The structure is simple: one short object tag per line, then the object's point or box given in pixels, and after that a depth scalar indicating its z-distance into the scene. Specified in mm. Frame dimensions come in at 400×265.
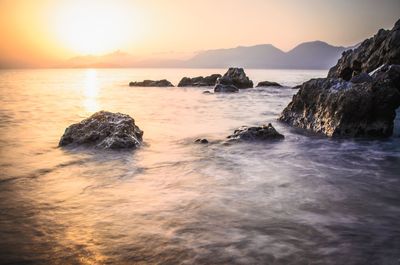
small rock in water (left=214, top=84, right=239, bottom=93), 38094
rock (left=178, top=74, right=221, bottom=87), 52662
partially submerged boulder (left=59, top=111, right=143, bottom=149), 9734
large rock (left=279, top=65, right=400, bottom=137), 11023
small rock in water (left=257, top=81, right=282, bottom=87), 48906
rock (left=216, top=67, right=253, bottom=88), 43872
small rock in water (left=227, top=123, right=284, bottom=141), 11074
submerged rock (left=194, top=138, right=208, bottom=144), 10930
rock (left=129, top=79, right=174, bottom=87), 53656
